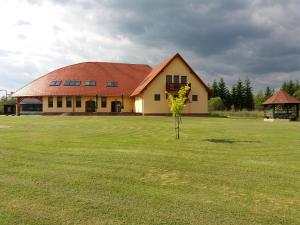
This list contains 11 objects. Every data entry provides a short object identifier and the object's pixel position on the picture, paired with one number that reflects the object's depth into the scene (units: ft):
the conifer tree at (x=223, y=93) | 310.04
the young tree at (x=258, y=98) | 338.42
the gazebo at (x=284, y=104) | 145.59
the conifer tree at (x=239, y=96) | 312.50
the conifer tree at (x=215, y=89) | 309.22
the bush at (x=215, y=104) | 252.13
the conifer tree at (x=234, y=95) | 311.88
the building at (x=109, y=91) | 160.36
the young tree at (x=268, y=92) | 384.56
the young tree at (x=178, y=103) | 67.67
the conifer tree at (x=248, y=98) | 315.78
